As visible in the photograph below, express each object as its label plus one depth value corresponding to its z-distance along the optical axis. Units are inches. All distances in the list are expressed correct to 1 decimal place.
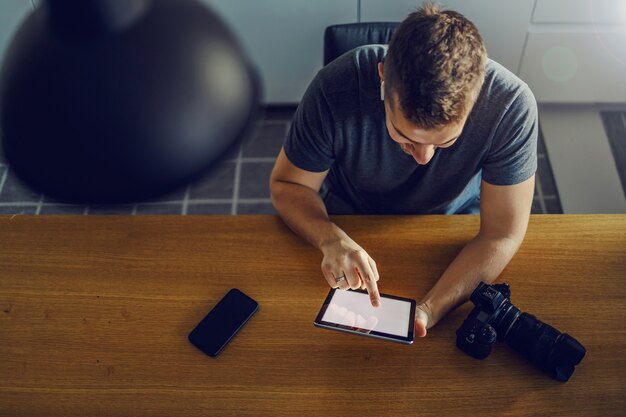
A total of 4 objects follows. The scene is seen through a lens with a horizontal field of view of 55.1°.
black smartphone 44.6
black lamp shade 16.9
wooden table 42.2
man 38.9
